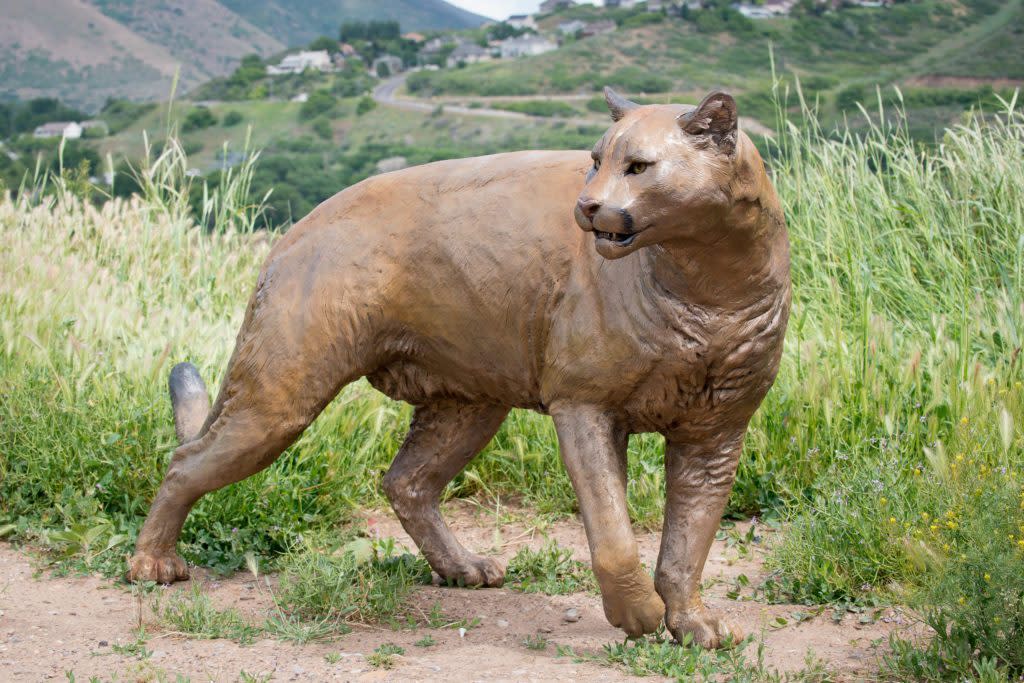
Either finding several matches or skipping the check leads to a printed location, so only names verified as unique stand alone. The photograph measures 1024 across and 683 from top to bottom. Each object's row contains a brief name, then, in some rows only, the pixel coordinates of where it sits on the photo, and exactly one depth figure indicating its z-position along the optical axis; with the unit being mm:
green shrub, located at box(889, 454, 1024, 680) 5996
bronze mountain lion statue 5926
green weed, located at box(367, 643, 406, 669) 7031
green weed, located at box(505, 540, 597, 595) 8727
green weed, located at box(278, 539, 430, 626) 7840
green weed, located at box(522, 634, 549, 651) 7434
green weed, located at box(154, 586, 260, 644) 7633
